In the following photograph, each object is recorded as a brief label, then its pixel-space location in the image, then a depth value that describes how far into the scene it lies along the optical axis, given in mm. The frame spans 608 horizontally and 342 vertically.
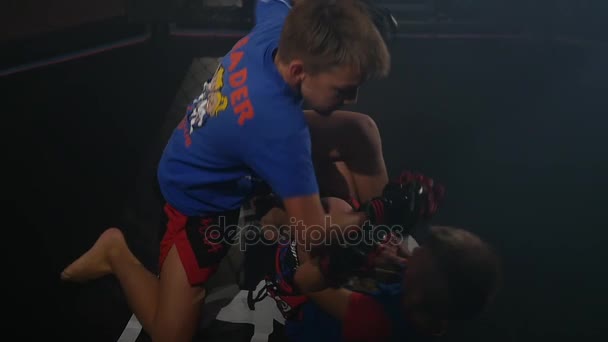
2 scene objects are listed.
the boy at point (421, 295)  4503
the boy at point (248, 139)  4455
